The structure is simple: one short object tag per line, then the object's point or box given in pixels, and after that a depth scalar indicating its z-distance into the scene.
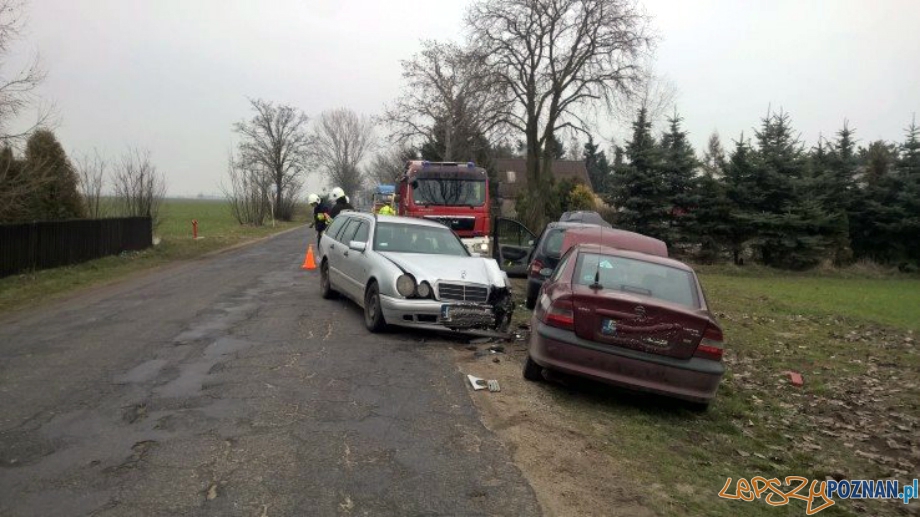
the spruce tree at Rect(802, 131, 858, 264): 26.39
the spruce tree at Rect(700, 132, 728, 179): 28.19
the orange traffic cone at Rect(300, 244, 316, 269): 17.85
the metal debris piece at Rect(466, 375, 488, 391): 6.71
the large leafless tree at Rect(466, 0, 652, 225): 34.84
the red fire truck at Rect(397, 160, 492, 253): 18.25
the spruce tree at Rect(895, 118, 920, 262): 26.14
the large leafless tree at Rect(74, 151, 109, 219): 23.09
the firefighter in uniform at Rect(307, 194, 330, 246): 17.42
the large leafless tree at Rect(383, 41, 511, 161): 36.09
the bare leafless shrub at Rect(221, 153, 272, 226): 50.28
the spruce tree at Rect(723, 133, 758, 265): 26.70
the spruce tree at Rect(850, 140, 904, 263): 26.88
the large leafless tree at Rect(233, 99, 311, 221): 60.31
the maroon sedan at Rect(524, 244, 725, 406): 6.11
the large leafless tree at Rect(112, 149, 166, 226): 25.72
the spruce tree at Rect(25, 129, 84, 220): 20.61
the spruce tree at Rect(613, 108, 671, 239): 28.08
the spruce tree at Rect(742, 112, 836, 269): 25.62
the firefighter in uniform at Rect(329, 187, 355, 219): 17.66
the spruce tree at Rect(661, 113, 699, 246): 27.61
